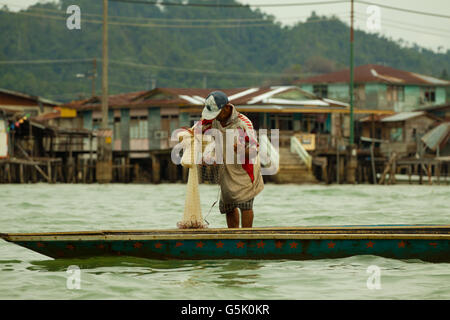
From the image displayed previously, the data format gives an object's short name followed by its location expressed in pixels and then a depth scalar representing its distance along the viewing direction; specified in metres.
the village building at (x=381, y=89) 50.28
